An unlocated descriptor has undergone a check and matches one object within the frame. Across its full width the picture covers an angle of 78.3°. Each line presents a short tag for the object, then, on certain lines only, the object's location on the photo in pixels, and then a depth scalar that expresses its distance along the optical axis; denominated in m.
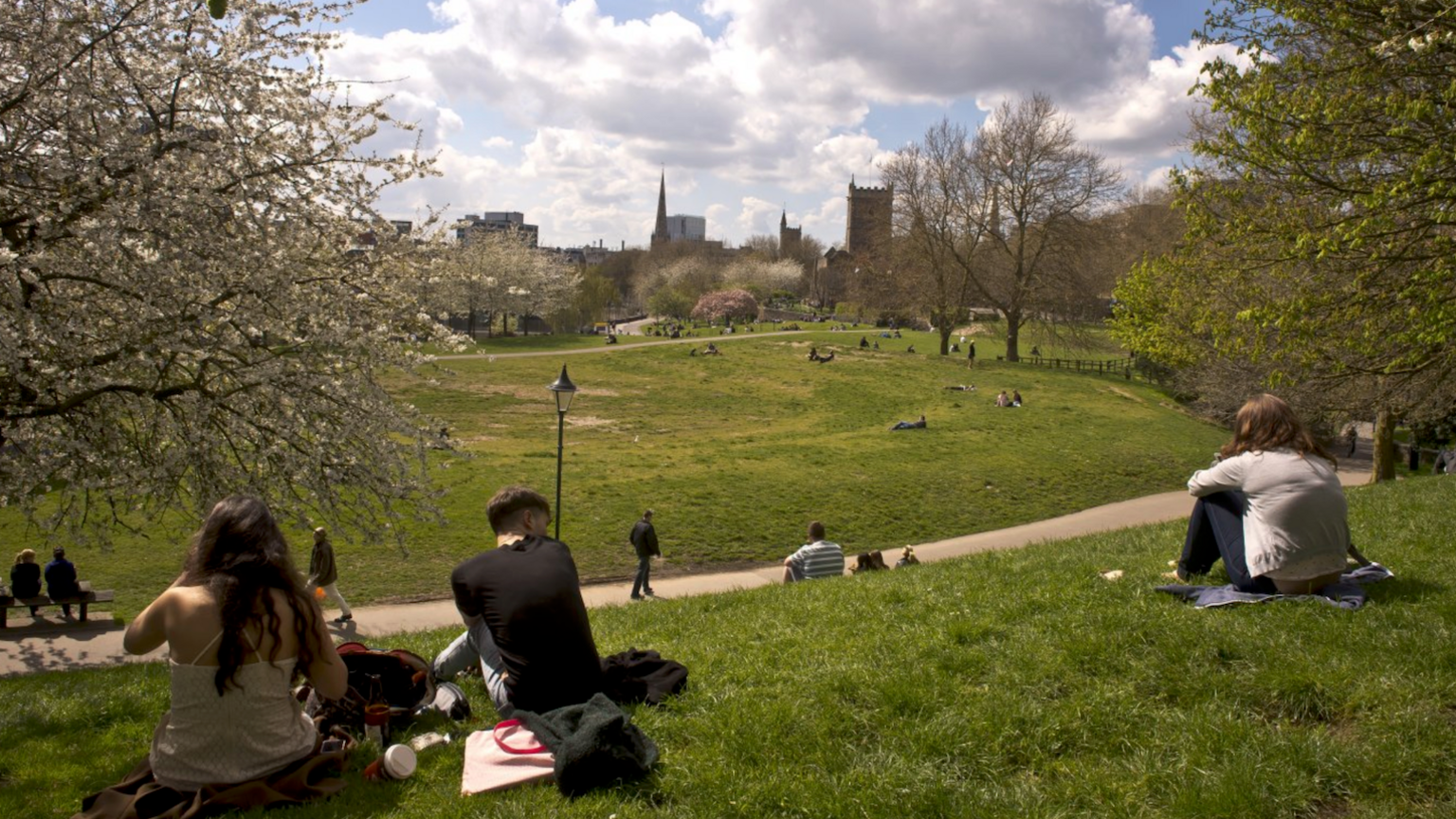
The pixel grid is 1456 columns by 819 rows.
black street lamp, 16.42
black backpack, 4.72
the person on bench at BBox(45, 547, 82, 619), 12.09
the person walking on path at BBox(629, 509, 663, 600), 14.66
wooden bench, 12.07
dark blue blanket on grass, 5.54
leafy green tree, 8.59
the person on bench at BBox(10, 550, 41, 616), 12.23
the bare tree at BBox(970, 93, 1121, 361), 48.16
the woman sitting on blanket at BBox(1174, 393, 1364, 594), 5.66
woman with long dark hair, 3.80
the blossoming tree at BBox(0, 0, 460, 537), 8.19
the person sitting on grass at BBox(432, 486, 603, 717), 4.51
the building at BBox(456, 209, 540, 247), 74.75
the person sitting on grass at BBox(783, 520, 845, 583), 11.27
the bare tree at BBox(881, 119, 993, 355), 50.91
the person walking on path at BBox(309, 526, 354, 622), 12.37
